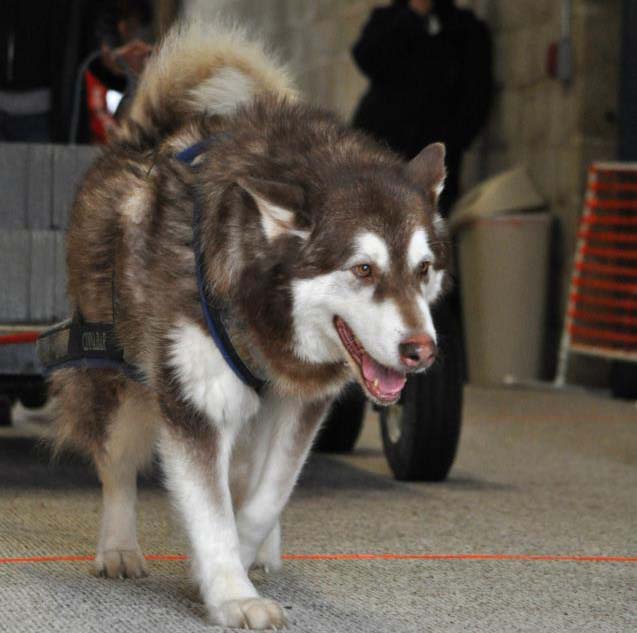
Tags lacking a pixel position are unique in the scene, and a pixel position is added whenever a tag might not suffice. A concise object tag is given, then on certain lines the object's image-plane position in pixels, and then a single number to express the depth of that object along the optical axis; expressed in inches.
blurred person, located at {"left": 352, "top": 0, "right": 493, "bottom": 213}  704.2
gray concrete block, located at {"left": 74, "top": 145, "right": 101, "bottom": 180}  370.0
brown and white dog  234.3
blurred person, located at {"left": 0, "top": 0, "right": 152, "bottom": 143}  440.9
